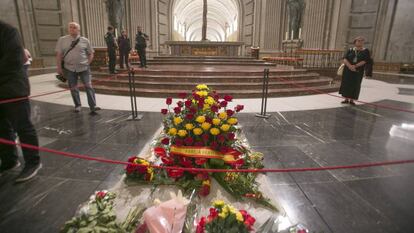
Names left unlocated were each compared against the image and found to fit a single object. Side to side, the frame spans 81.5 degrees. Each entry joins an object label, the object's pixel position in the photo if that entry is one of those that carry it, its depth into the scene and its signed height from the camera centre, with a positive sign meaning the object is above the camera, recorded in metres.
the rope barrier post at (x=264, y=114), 4.99 -1.21
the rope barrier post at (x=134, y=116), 4.82 -1.21
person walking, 2.34 -0.53
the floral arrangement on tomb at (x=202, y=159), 2.14 -0.94
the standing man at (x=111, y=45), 8.74 +0.40
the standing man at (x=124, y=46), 9.28 +0.39
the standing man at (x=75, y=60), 4.77 -0.08
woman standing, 6.02 -0.31
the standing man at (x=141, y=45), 9.72 +0.45
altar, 15.45 +0.54
